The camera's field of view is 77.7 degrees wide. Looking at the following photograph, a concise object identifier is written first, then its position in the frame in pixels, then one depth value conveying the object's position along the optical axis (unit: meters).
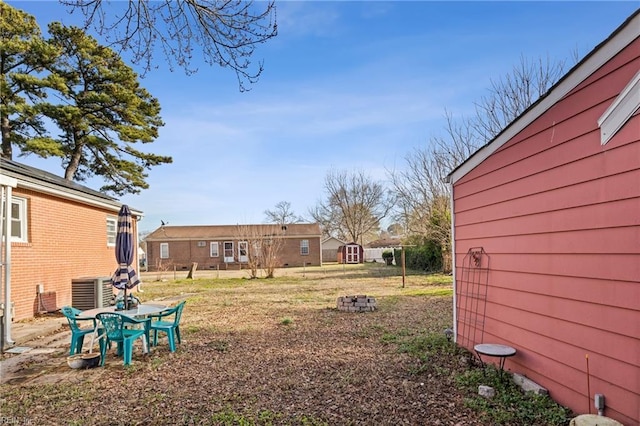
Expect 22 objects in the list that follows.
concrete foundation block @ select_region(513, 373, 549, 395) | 3.87
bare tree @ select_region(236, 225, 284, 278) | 21.14
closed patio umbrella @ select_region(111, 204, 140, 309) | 6.89
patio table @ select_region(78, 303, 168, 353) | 5.87
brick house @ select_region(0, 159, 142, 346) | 8.38
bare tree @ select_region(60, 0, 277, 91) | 3.91
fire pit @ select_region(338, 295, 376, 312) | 9.80
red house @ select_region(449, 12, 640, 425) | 2.90
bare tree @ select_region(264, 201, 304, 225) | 49.06
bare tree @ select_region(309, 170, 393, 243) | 43.19
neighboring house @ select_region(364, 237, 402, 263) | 42.80
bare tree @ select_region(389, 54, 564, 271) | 13.66
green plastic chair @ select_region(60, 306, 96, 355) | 5.71
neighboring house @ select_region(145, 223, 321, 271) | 33.38
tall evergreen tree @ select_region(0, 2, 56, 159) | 16.00
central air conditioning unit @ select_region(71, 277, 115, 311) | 10.05
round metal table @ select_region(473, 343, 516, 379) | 4.18
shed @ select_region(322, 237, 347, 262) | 42.59
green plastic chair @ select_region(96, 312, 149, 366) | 5.40
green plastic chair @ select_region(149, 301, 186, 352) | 6.12
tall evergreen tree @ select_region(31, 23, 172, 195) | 17.33
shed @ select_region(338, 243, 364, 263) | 37.27
